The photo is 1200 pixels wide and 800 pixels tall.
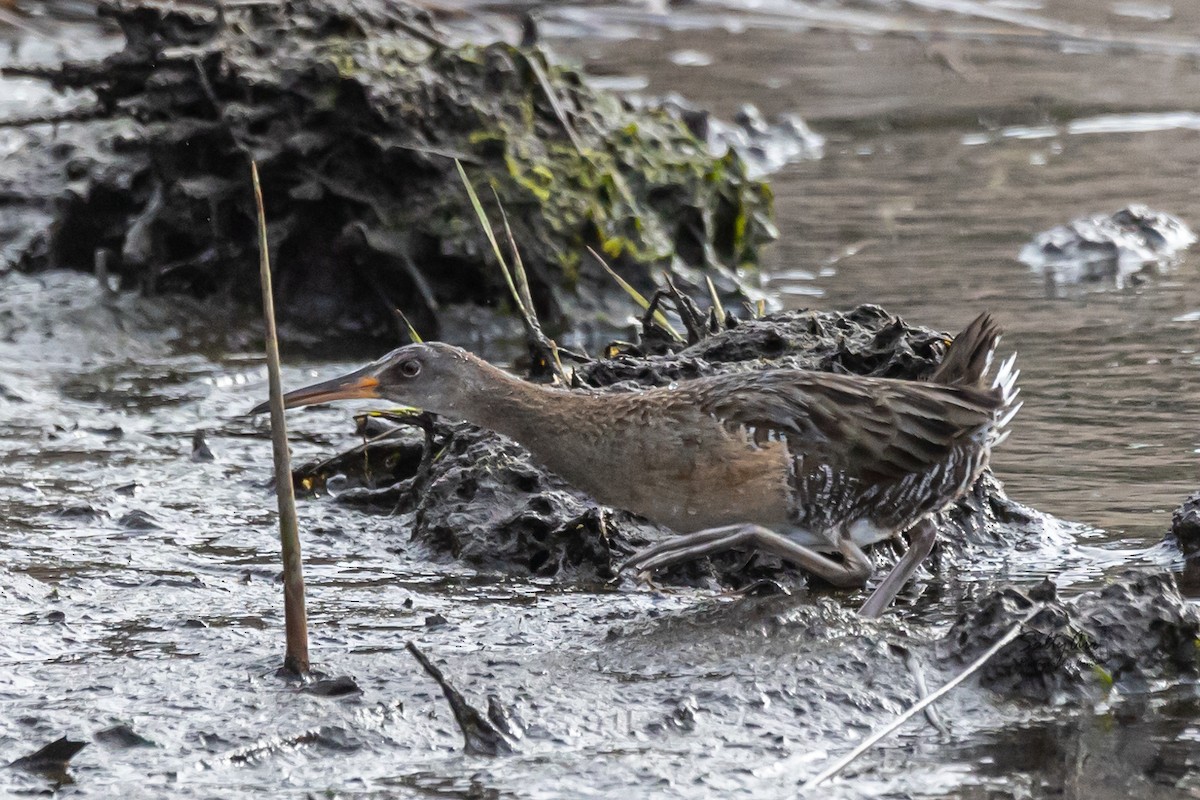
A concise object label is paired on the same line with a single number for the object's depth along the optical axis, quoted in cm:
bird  891
